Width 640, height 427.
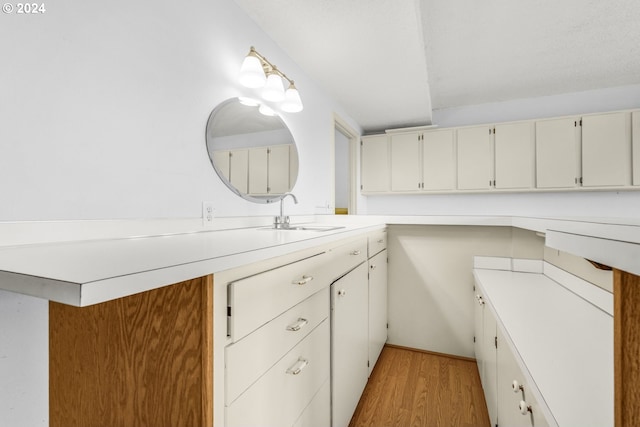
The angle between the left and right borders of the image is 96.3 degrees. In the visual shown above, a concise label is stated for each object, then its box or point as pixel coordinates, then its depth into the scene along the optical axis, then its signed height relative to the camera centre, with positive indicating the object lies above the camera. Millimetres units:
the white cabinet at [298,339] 687 -409
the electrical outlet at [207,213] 1319 +1
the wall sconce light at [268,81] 1521 +761
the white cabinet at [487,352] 1323 -758
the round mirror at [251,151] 1424 +362
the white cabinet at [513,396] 764 -576
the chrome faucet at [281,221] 1710 -48
